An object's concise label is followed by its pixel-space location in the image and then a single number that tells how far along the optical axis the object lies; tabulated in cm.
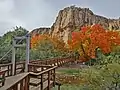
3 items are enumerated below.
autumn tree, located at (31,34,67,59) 1095
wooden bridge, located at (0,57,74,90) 169
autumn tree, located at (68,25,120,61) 909
